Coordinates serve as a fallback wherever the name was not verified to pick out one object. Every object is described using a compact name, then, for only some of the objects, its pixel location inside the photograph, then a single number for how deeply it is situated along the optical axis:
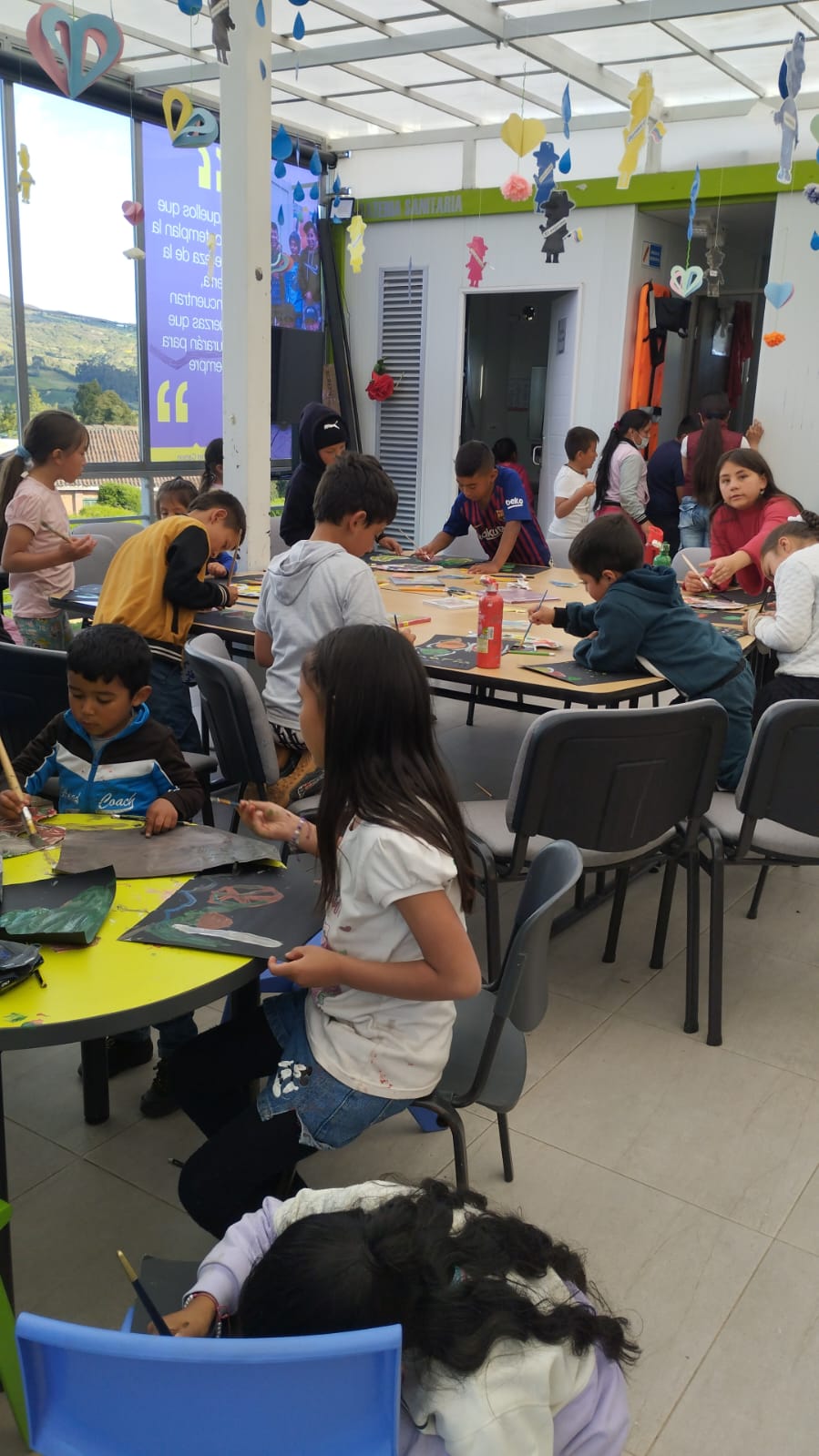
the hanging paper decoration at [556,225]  6.08
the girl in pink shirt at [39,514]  3.83
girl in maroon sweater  4.37
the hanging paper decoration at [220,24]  4.23
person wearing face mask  6.61
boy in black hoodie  4.75
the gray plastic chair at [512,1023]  1.63
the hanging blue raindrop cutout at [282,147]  4.91
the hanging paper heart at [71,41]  3.76
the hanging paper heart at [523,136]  5.24
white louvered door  9.00
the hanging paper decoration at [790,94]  4.62
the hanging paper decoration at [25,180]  5.66
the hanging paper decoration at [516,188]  6.61
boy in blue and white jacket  2.16
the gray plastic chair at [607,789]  2.40
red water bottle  3.14
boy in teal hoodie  3.04
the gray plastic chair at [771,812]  2.56
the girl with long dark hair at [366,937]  1.50
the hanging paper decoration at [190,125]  4.52
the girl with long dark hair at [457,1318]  0.97
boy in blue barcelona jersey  4.89
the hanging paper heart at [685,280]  6.85
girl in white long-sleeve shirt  3.22
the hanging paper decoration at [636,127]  4.76
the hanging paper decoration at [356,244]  7.54
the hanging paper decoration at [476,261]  7.41
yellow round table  1.32
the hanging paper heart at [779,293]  6.61
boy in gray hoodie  2.93
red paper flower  9.11
